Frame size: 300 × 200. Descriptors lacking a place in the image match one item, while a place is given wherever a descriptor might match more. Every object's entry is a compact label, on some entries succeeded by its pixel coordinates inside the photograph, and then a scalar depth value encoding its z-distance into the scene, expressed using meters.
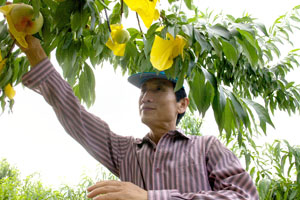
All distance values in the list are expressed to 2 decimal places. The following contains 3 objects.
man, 0.66
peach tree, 0.54
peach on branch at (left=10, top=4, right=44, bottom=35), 0.51
